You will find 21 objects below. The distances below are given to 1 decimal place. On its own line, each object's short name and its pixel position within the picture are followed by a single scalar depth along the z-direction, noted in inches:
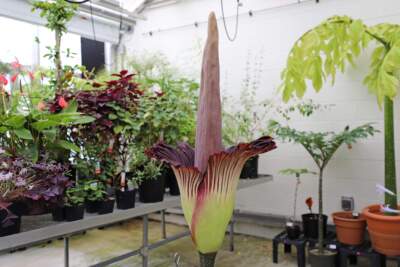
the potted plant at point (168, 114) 93.3
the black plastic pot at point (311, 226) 115.1
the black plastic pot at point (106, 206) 76.5
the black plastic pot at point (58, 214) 69.0
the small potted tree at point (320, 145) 101.8
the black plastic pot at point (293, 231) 116.4
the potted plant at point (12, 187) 55.7
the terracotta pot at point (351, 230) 106.2
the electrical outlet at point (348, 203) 123.8
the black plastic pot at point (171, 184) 100.2
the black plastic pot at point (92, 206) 76.5
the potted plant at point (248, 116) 123.6
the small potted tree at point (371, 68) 92.3
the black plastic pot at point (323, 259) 103.7
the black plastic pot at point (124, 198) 81.3
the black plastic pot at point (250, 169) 122.2
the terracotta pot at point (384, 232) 94.3
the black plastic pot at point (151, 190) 88.2
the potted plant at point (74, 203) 69.9
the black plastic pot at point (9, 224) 58.1
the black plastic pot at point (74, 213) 69.8
